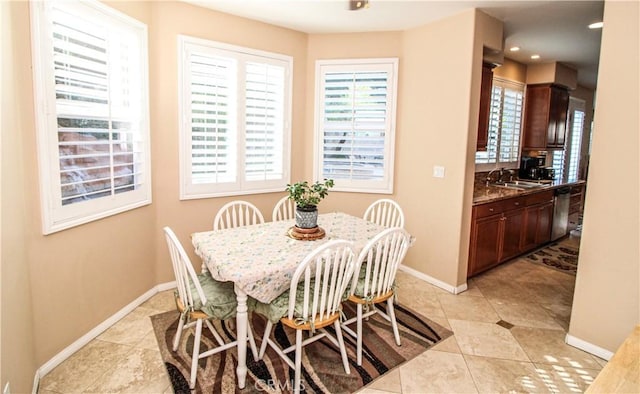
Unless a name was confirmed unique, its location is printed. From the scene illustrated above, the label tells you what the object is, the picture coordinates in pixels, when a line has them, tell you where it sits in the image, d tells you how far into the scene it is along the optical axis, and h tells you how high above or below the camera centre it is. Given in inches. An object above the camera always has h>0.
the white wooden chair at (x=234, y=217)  117.7 -23.1
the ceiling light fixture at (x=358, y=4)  86.1 +35.3
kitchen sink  185.0 -15.2
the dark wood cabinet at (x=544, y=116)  204.7 +23.4
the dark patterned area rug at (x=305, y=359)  85.7 -55.2
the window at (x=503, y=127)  194.2 +16.4
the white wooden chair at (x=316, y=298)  76.4 -34.0
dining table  80.0 -25.9
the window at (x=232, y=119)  131.3 +11.4
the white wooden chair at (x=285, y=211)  131.3 -23.9
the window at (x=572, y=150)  253.0 +5.4
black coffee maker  214.7 -7.3
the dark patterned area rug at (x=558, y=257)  171.5 -50.8
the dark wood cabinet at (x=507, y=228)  149.0 -33.2
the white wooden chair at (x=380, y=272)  90.1 -31.1
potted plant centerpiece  101.4 -14.4
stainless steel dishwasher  198.1 -31.0
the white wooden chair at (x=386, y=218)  122.7 -24.5
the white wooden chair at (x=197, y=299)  81.5 -36.0
